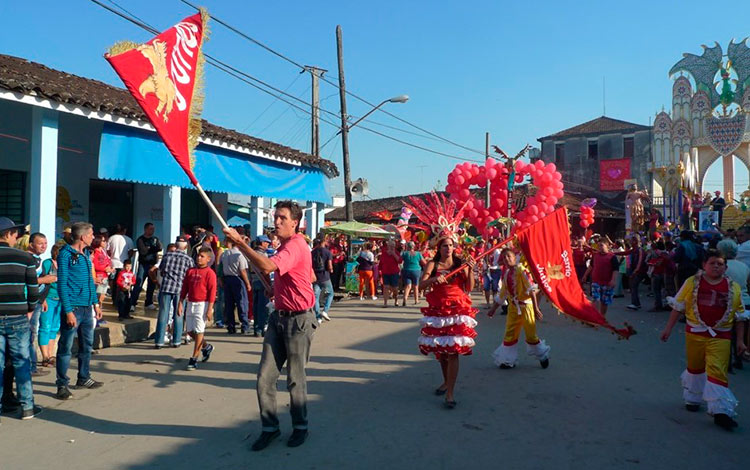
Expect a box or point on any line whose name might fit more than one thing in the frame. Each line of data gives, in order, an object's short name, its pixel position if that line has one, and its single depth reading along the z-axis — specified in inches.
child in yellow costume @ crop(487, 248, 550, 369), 292.4
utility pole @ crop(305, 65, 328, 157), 875.4
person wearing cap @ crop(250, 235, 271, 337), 388.8
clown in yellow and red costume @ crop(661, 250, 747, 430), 207.8
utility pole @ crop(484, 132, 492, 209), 1203.9
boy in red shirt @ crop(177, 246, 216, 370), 296.0
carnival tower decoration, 1077.1
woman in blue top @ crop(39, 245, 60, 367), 282.5
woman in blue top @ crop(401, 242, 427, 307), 577.6
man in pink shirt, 183.6
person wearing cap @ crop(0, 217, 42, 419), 207.9
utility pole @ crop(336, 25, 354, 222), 766.3
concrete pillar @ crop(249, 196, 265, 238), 593.5
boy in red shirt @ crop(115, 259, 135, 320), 375.9
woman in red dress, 232.5
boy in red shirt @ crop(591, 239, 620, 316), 442.3
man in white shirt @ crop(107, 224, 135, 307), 433.1
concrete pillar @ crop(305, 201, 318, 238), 698.2
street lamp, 764.0
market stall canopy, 772.6
